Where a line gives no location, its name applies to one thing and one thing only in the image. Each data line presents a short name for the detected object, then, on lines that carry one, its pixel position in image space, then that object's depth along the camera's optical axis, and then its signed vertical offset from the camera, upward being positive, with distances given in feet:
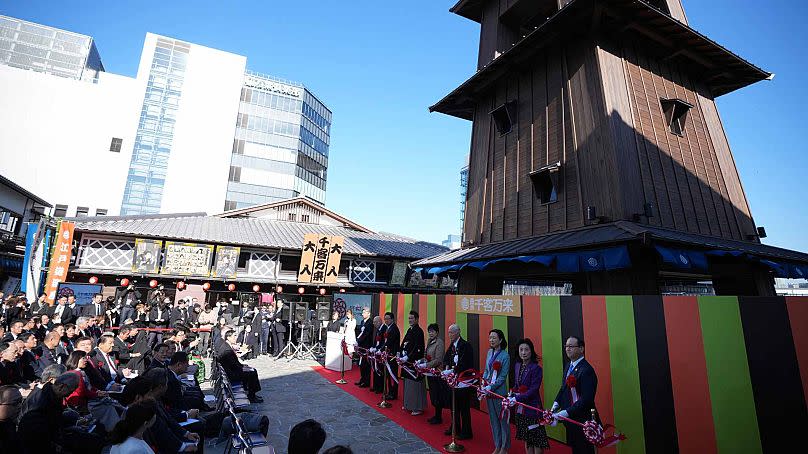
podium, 45.21 -7.35
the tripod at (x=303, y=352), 52.70 -8.98
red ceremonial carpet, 22.56 -9.17
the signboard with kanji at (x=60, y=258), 52.39 +3.70
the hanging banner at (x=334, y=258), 67.67 +6.61
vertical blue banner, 59.16 +4.99
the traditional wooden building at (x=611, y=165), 28.25 +13.20
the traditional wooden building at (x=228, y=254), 57.98 +6.47
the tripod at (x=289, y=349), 53.06 -8.58
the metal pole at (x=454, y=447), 21.81 -8.90
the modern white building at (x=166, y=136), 121.49 +61.65
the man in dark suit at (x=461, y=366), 23.91 -4.51
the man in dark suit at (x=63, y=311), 43.58 -3.35
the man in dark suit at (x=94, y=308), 48.13 -3.19
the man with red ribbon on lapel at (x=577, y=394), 16.37 -4.22
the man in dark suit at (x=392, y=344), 32.78 -4.36
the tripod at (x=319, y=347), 56.75 -8.62
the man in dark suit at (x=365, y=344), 37.70 -5.12
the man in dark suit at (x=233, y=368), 28.40 -6.13
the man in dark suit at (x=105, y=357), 25.13 -5.00
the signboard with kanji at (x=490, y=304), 27.50 -0.40
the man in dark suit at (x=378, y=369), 34.14 -6.92
